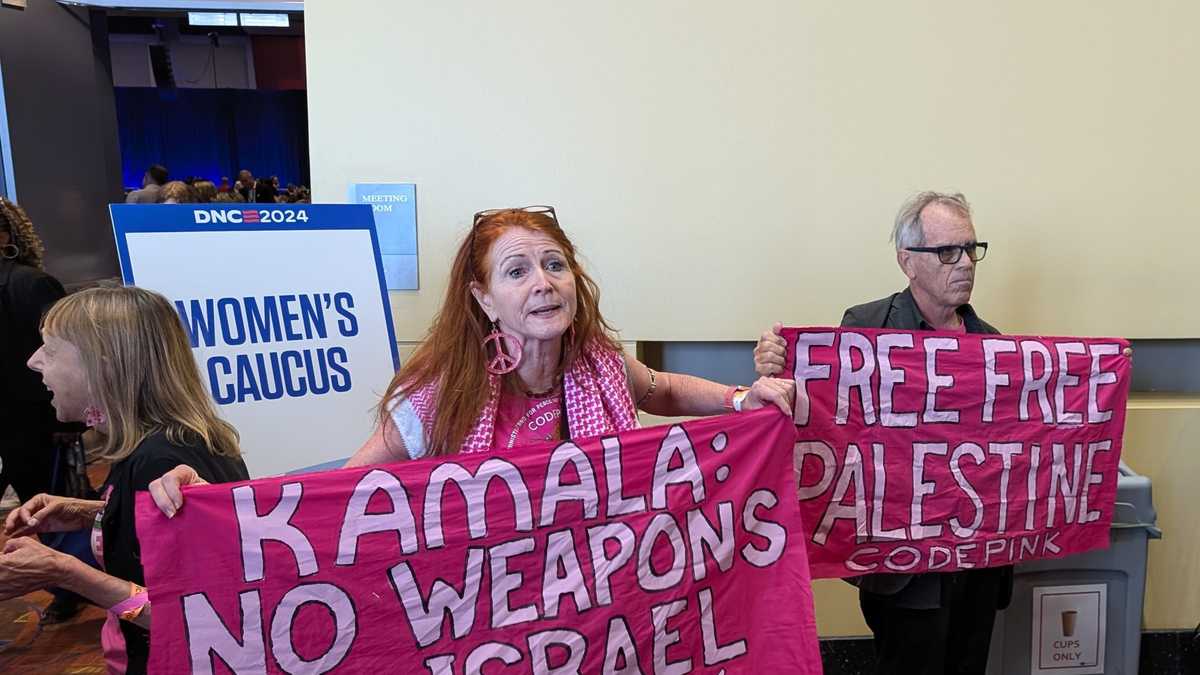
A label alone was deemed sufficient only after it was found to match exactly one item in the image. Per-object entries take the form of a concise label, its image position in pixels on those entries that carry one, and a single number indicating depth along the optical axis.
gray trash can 2.49
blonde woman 1.60
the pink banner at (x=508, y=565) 1.49
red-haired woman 1.71
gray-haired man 2.20
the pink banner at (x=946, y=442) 2.20
